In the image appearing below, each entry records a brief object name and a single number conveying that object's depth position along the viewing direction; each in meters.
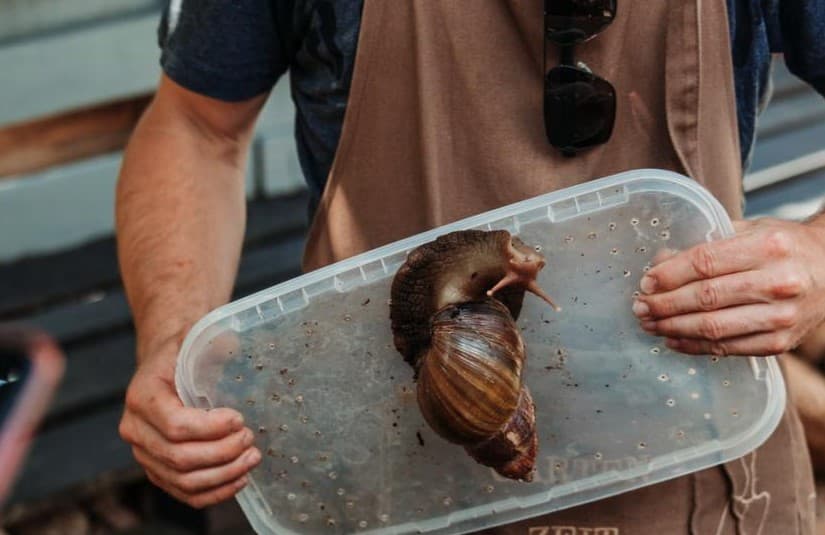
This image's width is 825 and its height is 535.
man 1.22
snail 1.18
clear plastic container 1.25
